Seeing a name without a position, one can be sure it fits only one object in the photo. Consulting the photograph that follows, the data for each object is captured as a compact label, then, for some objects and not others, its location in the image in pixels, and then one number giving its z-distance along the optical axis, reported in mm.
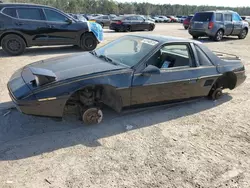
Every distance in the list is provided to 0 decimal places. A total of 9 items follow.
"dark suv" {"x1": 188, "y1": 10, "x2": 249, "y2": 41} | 13758
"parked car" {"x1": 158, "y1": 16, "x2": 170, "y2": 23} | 49694
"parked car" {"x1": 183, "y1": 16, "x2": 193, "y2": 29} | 26172
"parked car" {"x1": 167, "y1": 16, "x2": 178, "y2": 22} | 50984
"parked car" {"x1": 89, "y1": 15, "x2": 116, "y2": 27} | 27841
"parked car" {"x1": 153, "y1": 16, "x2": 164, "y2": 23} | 48406
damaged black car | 3029
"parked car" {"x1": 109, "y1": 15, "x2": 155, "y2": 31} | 20094
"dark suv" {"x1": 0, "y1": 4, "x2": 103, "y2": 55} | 7895
